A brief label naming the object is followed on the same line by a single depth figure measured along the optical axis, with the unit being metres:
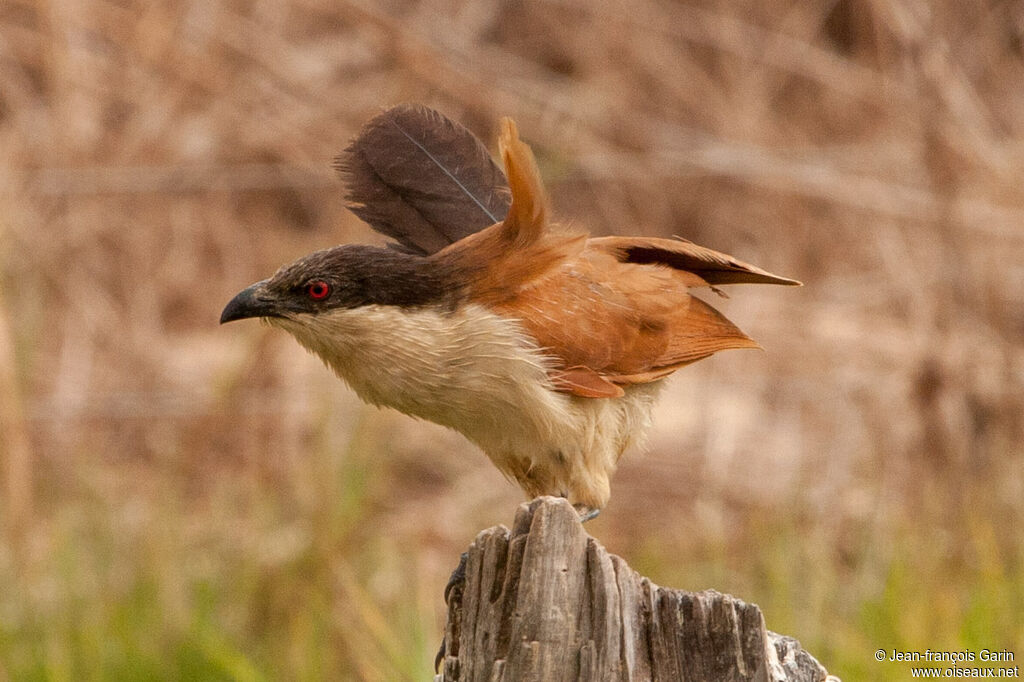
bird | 5.74
